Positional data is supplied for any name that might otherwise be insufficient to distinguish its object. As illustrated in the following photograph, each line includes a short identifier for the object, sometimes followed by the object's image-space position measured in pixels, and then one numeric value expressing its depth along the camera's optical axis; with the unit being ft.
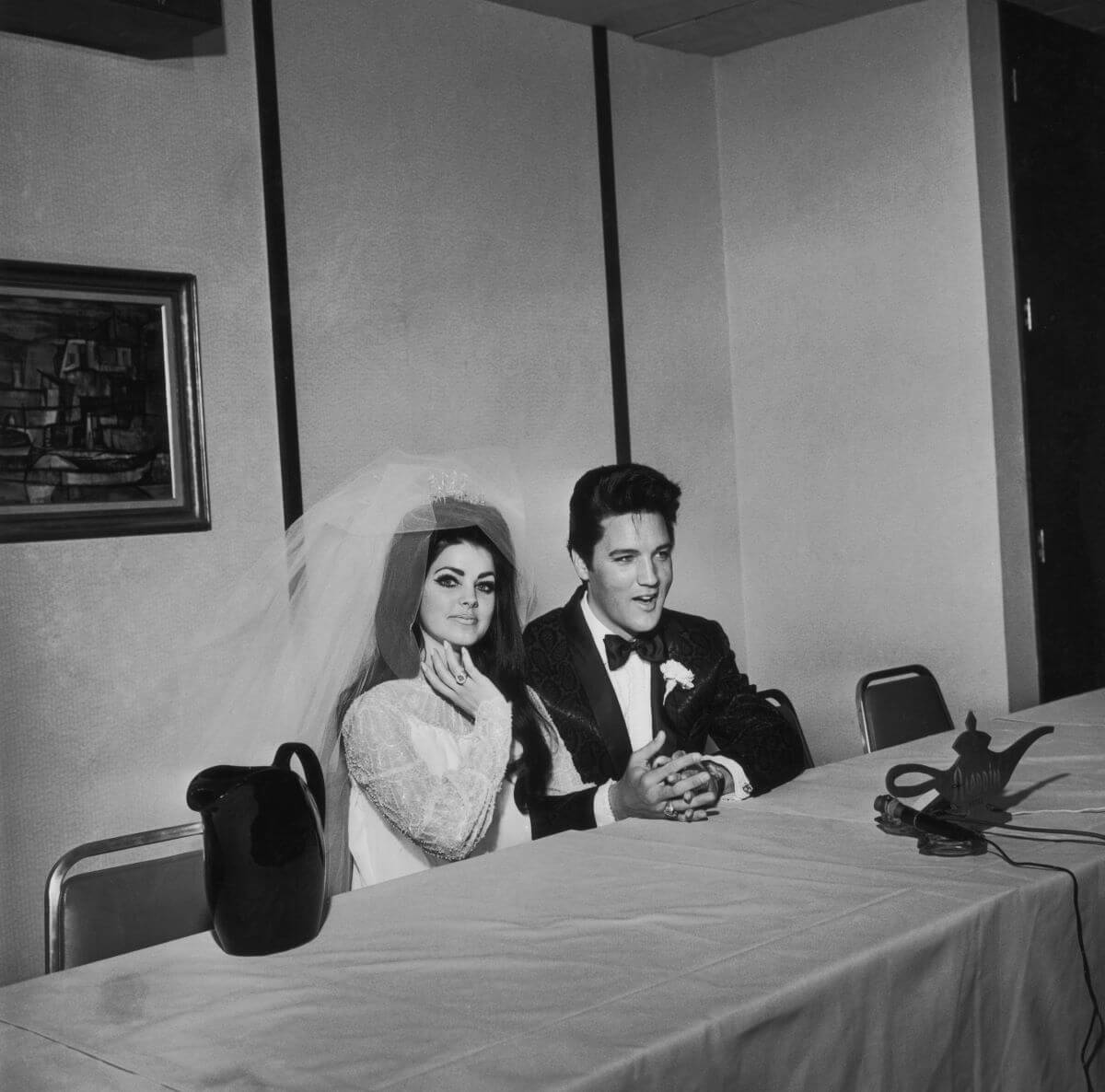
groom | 11.18
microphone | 6.71
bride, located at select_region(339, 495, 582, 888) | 9.52
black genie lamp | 7.48
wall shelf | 8.76
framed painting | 8.88
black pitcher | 5.57
